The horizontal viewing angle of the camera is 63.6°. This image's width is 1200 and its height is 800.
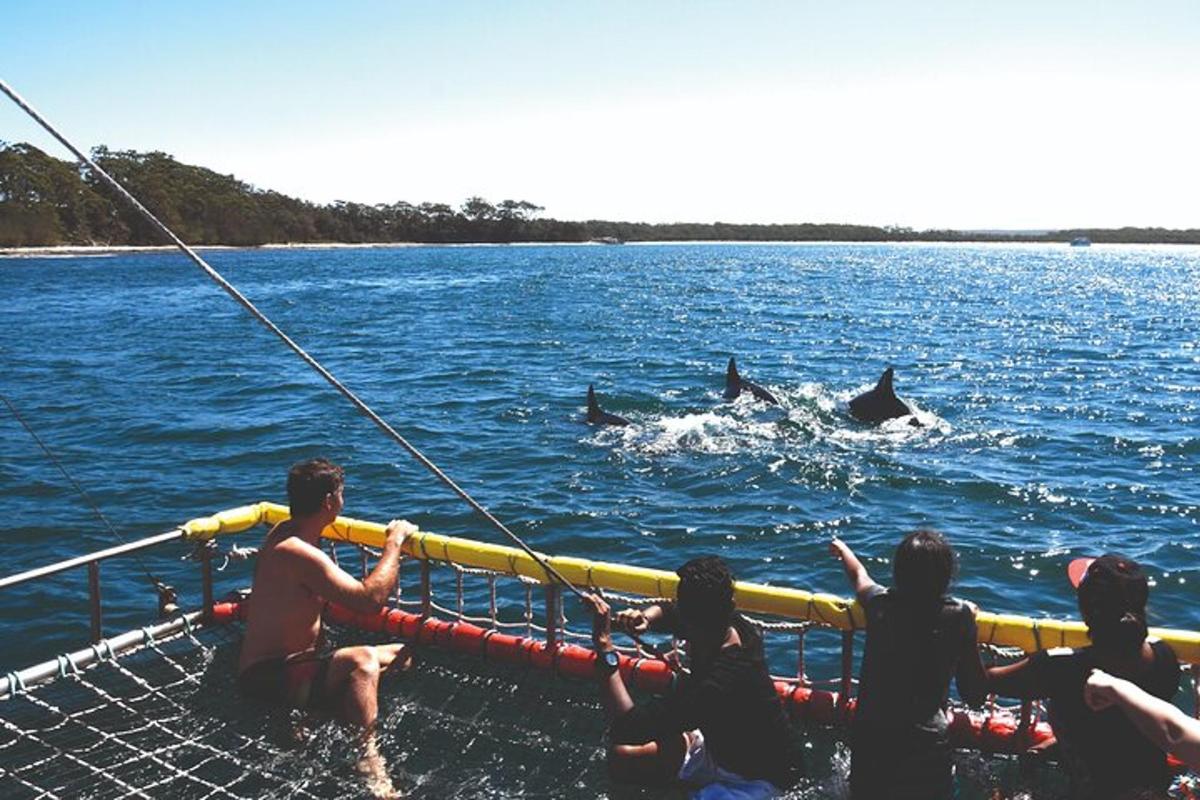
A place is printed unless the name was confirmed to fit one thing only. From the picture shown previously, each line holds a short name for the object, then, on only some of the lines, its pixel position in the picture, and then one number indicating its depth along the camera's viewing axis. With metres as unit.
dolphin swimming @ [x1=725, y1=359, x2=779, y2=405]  22.56
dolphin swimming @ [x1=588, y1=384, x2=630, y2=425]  20.34
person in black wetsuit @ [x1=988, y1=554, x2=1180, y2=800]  4.46
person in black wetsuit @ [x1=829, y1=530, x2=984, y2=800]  4.71
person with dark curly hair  4.69
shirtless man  5.99
